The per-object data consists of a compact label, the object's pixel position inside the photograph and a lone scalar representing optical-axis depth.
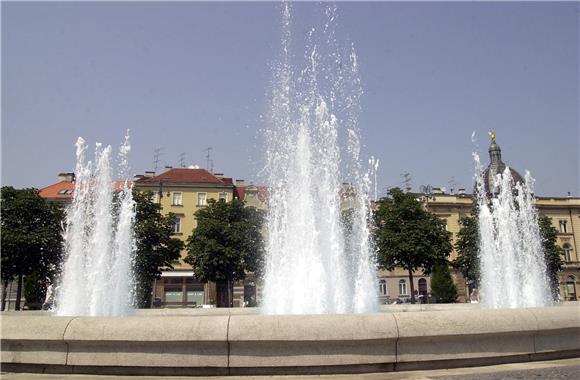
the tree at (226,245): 32.94
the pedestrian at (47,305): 17.28
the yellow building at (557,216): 55.59
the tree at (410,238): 34.09
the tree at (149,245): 30.62
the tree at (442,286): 40.81
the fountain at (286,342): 5.15
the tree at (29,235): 28.58
